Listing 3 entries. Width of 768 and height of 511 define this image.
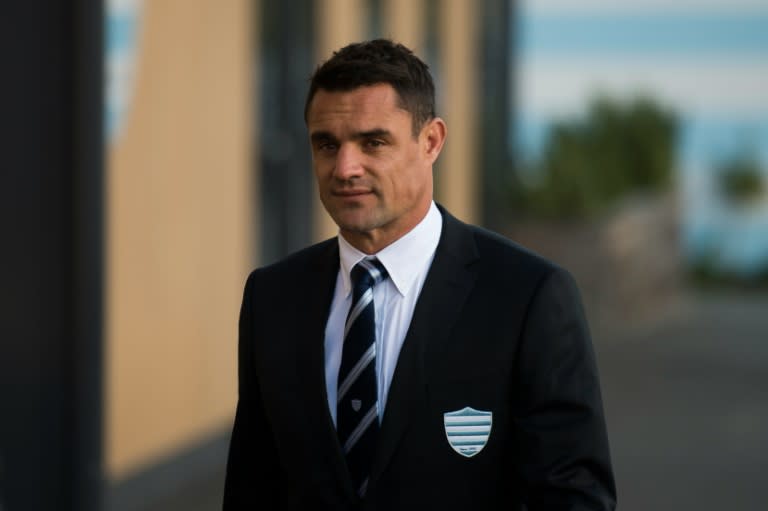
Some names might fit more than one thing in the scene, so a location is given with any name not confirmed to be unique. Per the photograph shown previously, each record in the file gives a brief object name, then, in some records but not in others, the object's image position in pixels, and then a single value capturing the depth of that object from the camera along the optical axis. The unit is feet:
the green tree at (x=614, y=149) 94.07
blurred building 29.35
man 12.53
